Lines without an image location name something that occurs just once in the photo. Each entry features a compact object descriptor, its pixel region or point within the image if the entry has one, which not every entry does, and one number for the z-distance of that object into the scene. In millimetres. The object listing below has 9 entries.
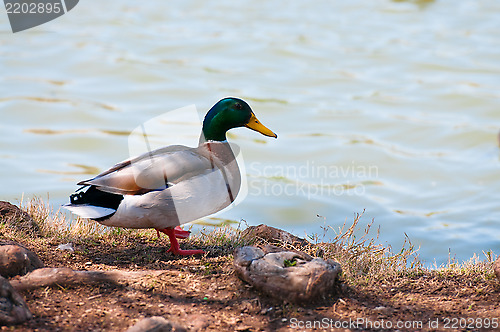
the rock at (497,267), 7684
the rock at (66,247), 8569
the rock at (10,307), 6273
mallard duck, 8430
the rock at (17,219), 8977
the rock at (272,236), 8773
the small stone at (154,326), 6082
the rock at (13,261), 7086
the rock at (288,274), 6977
